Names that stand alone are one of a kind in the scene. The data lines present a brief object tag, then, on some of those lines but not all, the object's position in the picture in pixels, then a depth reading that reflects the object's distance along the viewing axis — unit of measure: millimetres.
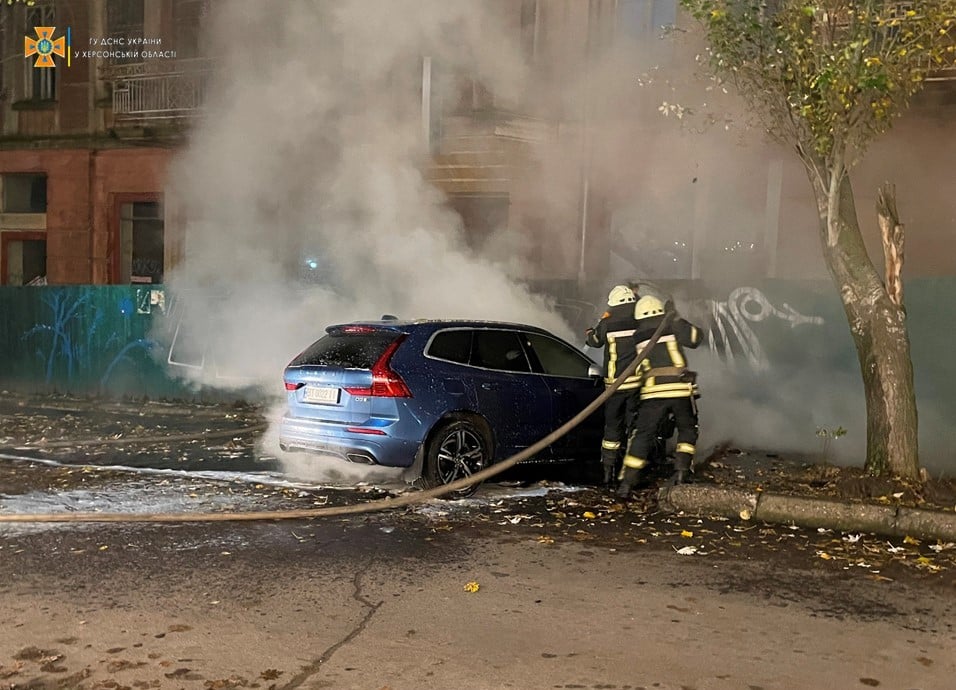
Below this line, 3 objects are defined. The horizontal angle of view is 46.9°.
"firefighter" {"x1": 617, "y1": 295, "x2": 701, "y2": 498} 8461
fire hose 7301
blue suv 8422
